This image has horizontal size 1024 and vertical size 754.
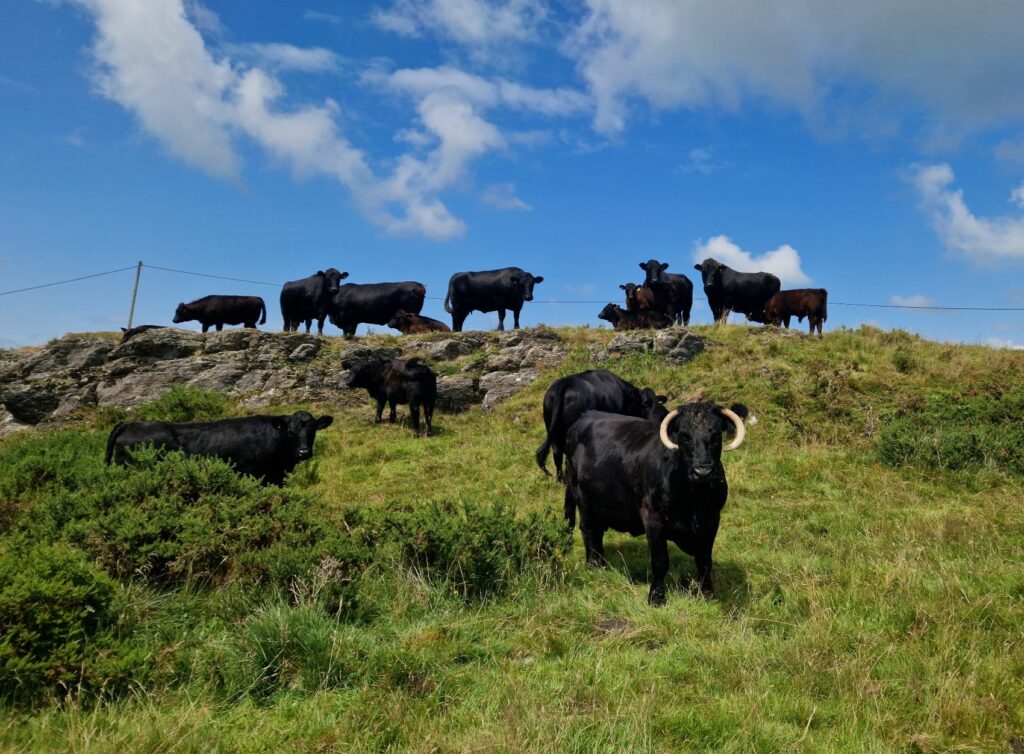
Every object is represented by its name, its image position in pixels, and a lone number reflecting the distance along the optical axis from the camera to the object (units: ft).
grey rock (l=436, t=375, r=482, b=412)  65.00
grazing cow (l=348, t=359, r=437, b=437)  56.54
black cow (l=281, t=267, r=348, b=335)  96.22
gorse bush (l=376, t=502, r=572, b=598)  20.20
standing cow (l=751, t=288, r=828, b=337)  87.97
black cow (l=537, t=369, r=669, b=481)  37.76
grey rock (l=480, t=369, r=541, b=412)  63.18
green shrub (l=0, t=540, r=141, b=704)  12.72
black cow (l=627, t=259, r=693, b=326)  94.12
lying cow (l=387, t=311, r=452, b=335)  93.45
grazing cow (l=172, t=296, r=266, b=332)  101.60
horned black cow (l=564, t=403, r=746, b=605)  19.54
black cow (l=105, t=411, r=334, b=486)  34.76
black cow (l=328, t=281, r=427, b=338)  96.78
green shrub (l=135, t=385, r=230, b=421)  53.42
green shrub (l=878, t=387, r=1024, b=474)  35.96
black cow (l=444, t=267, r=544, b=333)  92.12
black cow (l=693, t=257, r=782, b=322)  91.97
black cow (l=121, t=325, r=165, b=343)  75.97
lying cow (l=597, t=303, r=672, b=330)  83.05
